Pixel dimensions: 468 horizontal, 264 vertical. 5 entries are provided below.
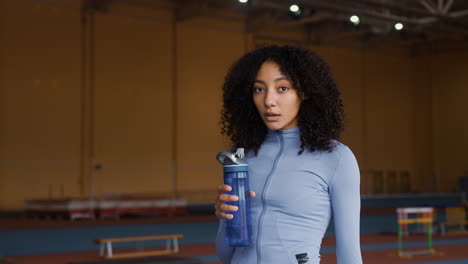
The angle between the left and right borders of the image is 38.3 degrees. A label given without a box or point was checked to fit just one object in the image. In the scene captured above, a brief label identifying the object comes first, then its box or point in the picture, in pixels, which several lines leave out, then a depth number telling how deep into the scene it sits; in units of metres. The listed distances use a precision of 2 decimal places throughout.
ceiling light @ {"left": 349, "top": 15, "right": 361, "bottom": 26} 15.92
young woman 1.78
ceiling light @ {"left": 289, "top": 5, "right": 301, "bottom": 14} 14.33
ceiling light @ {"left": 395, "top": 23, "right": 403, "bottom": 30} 15.96
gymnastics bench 10.00
